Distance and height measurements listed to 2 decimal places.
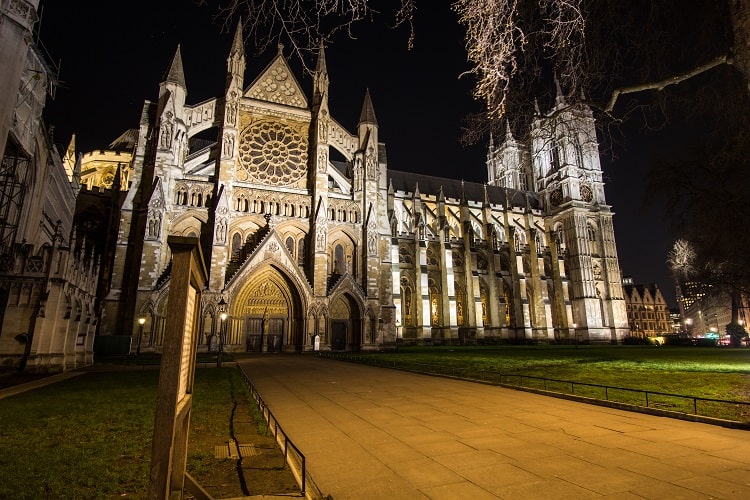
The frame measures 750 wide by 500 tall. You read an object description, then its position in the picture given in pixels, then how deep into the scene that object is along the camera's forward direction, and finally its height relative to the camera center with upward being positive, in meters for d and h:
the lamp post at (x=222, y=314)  17.09 +1.07
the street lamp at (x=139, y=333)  22.49 +0.24
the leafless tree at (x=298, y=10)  5.24 +4.25
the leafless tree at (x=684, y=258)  31.47 +5.95
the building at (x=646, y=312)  89.19 +5.09
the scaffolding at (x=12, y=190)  15.76 +6.06
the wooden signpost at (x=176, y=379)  2.40 -0.27
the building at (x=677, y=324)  115.12 +3.08
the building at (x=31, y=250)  13.73 +3.18
